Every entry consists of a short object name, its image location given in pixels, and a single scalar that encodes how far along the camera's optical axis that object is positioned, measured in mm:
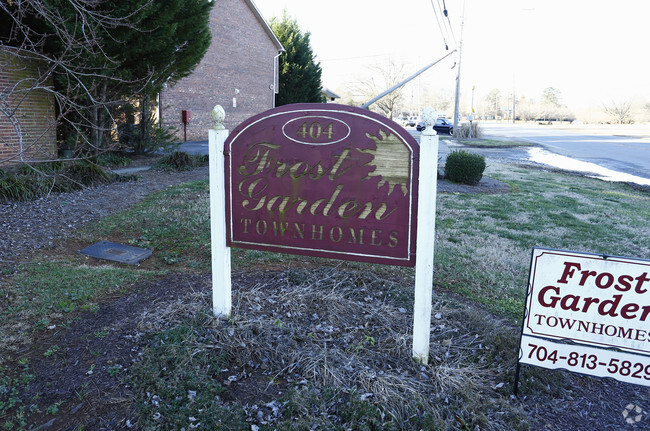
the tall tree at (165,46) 11359
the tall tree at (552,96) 114000
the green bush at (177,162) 12797
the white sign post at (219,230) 3570
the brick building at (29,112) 10219
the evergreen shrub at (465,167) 12094
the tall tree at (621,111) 78812
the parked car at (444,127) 45250
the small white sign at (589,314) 2762
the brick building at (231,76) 23028
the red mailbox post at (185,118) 21395
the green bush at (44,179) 7902
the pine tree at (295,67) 31061
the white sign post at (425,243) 3045
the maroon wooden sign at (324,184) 3172
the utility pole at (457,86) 33838
